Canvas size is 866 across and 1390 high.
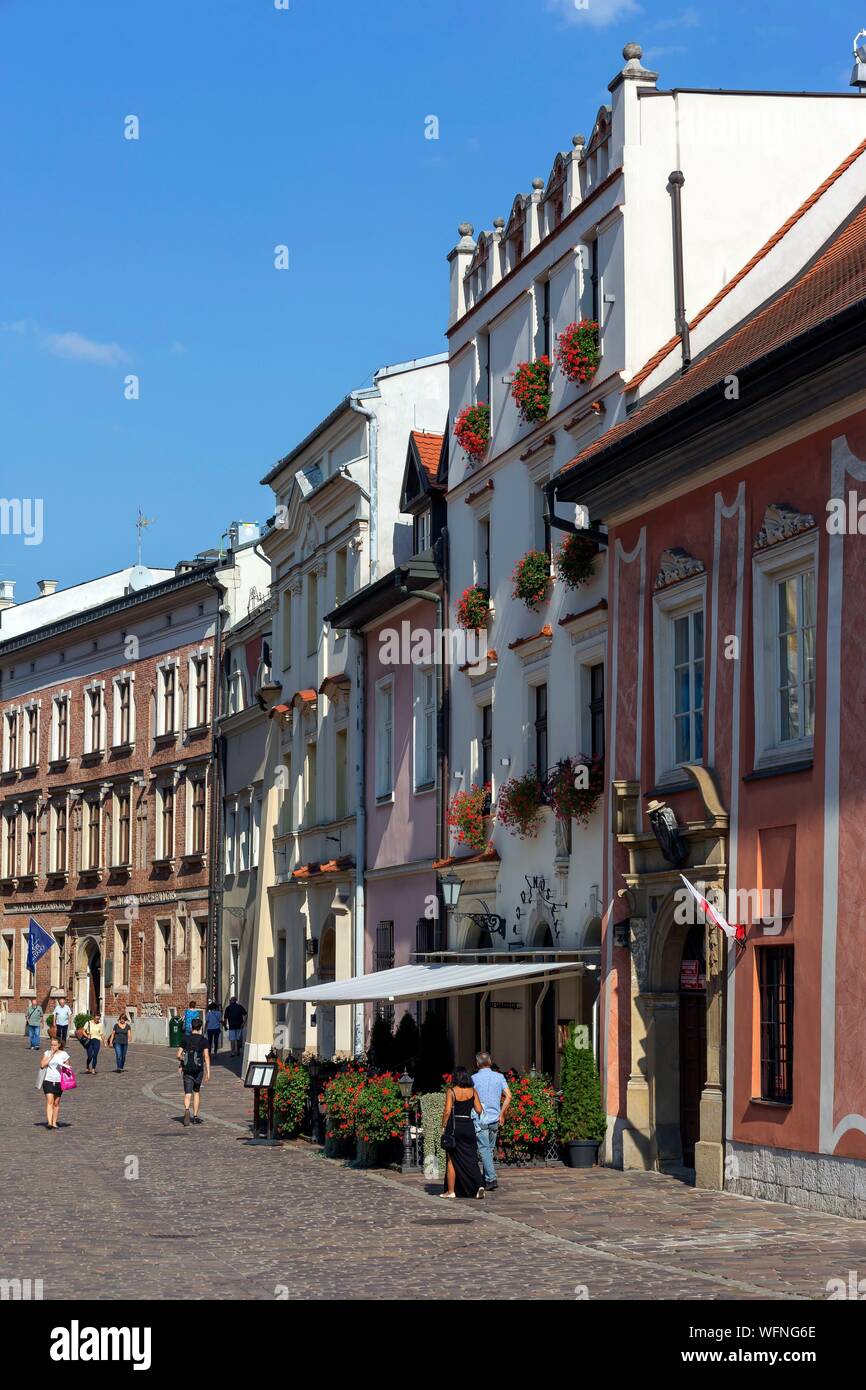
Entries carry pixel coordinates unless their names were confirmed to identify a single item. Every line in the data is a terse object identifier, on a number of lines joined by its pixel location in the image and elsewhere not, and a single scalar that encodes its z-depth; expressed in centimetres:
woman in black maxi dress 2019
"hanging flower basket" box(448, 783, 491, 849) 2912
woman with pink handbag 2891
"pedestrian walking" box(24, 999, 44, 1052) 5269
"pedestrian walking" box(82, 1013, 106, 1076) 4128
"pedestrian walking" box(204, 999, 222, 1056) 4591
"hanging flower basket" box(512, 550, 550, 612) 2658
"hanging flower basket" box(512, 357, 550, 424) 2709
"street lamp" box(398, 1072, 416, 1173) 2336
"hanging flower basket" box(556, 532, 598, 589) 2483
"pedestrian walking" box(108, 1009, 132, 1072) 4184
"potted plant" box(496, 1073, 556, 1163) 2291
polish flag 1970
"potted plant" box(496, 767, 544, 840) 2642
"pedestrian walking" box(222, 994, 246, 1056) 4662
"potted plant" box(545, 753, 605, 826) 2433
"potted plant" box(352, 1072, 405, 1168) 2339
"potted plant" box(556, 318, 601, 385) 2541
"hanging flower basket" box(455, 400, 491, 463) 2978
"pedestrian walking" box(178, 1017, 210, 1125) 2988
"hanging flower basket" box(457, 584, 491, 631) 2922
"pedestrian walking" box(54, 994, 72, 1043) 4753
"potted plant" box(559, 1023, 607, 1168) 2283
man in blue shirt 2073
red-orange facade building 1809
